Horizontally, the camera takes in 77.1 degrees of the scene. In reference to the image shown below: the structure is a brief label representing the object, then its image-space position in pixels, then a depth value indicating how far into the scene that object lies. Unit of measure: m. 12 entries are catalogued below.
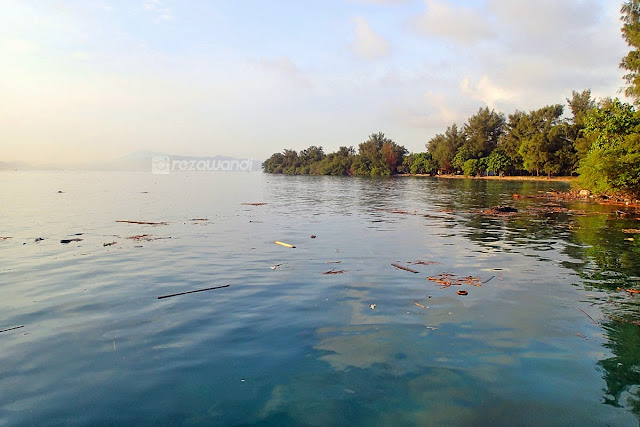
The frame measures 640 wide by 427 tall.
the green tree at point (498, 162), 123.12
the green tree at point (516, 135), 117.00
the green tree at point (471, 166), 132.75
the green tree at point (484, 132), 139.12
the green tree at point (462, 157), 138.50
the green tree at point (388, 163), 195.00
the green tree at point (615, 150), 34.00
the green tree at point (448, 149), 150.50
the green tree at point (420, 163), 166.75
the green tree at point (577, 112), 100.94
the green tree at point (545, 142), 103.44
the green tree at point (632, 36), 40.48
